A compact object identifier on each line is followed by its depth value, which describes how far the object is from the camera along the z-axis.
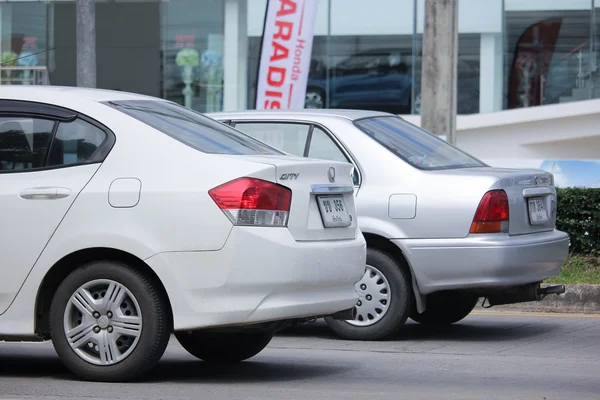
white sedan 11.98
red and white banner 31.39
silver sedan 16.11
